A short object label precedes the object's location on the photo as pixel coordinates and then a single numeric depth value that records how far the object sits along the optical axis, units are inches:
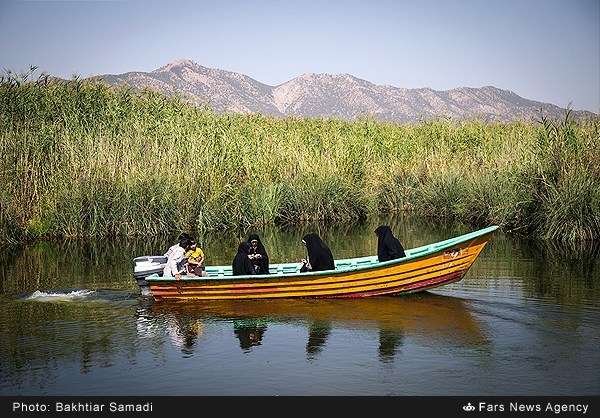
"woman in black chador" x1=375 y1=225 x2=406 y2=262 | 516.4
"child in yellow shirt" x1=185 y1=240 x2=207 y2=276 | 528.9
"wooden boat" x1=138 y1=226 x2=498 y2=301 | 494.6
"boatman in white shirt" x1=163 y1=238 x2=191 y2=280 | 524.1
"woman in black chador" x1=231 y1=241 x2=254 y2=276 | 518.9
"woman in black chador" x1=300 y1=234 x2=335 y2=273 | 513.0
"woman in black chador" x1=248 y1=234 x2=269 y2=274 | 527.5
